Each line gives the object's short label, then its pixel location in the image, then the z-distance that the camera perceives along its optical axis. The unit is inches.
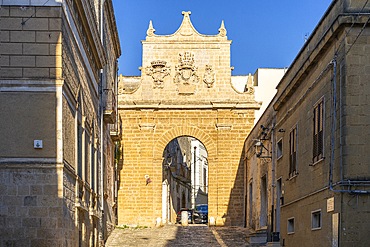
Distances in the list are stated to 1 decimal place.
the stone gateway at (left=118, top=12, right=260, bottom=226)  1301.7
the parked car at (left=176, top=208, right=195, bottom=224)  1610.5
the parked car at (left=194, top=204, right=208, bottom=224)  1628.0
